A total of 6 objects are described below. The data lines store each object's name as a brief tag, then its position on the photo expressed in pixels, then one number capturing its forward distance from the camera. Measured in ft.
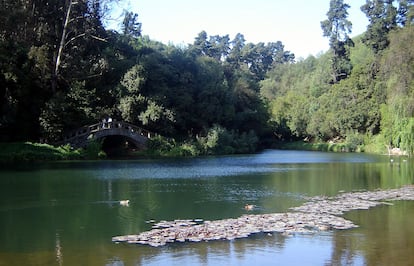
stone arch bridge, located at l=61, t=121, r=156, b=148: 157.17
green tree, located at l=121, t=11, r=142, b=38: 258.04
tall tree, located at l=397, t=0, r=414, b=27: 237.66
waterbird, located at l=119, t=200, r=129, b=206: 68.58
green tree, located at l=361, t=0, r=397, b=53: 241.84
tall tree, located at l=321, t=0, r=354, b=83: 272.31
